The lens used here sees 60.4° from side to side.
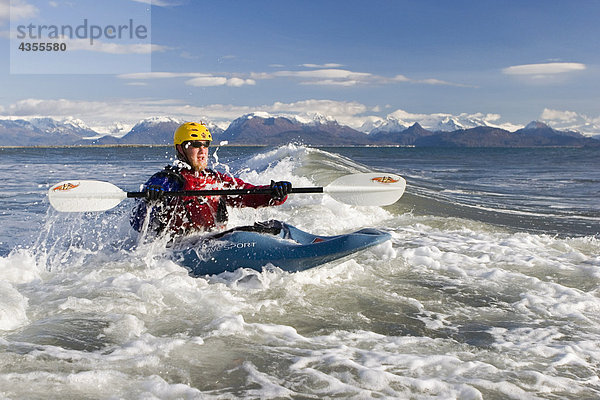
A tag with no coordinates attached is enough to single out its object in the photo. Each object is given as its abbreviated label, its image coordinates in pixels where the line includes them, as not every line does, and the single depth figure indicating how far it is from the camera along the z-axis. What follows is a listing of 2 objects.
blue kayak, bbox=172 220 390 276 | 5.02
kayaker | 5.37
